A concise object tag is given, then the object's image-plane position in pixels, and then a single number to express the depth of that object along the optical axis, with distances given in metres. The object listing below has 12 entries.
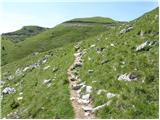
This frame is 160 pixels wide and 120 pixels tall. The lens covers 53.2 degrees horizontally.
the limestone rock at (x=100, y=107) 9.88
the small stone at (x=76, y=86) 12.38
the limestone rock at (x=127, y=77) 11.41
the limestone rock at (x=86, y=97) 11.04
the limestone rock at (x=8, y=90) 16.42
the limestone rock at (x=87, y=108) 10.06
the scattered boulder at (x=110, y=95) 10.38
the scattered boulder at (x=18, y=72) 21.61
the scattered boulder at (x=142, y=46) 13.70
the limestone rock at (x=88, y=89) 11.49
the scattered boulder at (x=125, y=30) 18.39
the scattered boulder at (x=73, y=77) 13.72
